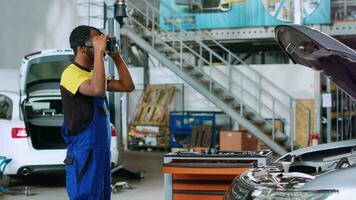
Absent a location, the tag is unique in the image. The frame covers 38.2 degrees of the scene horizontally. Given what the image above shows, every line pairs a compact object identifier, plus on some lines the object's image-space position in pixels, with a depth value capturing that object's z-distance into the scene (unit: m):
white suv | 6.93
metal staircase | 11.16
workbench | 4.00
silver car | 2.42
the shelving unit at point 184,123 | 12.80
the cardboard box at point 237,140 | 11.39
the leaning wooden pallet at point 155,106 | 13.30
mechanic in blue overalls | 3.07
